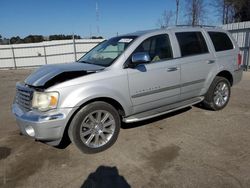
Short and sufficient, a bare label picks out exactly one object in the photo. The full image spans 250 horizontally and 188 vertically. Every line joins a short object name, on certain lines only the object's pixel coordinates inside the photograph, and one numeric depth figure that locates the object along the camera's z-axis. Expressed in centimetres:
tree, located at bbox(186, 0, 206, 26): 1919
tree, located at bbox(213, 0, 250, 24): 2486
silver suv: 349
